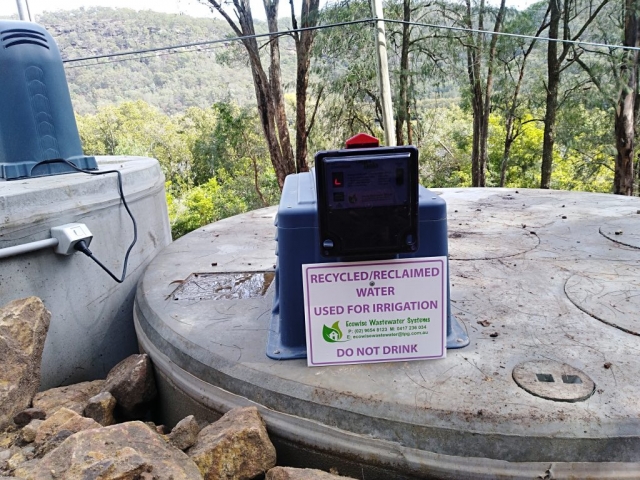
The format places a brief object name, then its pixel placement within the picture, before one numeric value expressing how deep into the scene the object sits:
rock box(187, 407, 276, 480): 1.51
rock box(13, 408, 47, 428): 1.93
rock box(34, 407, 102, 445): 1.70
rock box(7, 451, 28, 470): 1.56
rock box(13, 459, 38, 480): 1.38
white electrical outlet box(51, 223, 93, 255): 2.41
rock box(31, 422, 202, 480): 1.32
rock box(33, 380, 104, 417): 2.04
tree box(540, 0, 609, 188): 12.14
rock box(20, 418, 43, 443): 1.72
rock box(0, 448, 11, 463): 1.62
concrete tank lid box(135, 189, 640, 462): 1.45
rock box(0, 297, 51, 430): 1.91
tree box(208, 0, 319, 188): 10.26
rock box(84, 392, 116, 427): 1.94
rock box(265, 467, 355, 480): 1.44
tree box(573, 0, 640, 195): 9.29
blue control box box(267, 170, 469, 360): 1.77
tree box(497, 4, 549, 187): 13.20
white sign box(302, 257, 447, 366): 1.73
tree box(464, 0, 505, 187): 13.07
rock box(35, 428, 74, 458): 1.61
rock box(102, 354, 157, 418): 2.12
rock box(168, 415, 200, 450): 1.61
